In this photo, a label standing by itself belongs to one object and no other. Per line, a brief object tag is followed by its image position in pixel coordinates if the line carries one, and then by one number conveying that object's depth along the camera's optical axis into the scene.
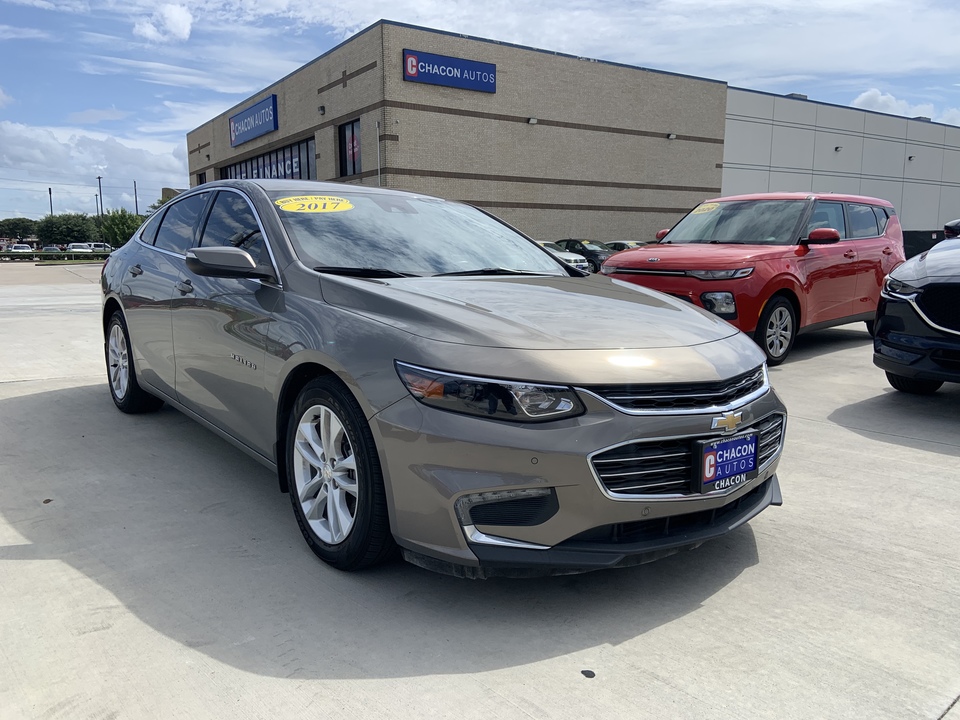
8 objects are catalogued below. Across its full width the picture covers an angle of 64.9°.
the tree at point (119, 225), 62.06
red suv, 7.11
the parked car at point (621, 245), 22.37
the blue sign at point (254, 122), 33.53
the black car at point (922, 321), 5.31
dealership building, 25.39
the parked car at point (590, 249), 23.67
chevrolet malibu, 2.50
